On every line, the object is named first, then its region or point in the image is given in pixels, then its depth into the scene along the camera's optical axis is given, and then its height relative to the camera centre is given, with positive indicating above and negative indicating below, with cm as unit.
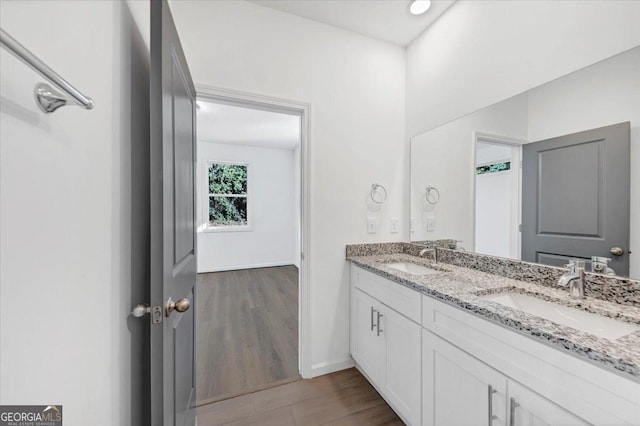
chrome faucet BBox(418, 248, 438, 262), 194 -31
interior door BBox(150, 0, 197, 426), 82 -4
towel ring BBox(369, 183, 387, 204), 221 +15
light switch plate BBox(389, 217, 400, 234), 230 -12
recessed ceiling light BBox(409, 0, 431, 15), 179 +148
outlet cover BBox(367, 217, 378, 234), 220 -12
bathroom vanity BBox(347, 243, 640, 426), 73 -51
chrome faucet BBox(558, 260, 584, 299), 112 -30
